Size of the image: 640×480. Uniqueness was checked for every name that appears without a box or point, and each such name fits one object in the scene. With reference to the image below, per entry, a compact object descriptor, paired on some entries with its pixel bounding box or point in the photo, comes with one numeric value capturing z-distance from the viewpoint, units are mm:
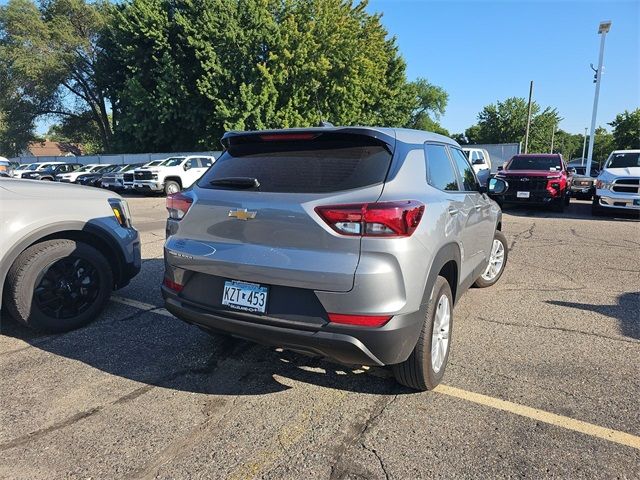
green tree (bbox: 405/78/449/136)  73812
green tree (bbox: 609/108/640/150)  48219
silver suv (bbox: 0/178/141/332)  3639
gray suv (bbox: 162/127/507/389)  2471
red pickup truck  12938
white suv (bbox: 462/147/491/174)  17953
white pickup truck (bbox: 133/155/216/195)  19547
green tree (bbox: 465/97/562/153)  56469
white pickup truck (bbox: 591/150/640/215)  11562
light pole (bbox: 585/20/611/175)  25261
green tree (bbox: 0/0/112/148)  37656
